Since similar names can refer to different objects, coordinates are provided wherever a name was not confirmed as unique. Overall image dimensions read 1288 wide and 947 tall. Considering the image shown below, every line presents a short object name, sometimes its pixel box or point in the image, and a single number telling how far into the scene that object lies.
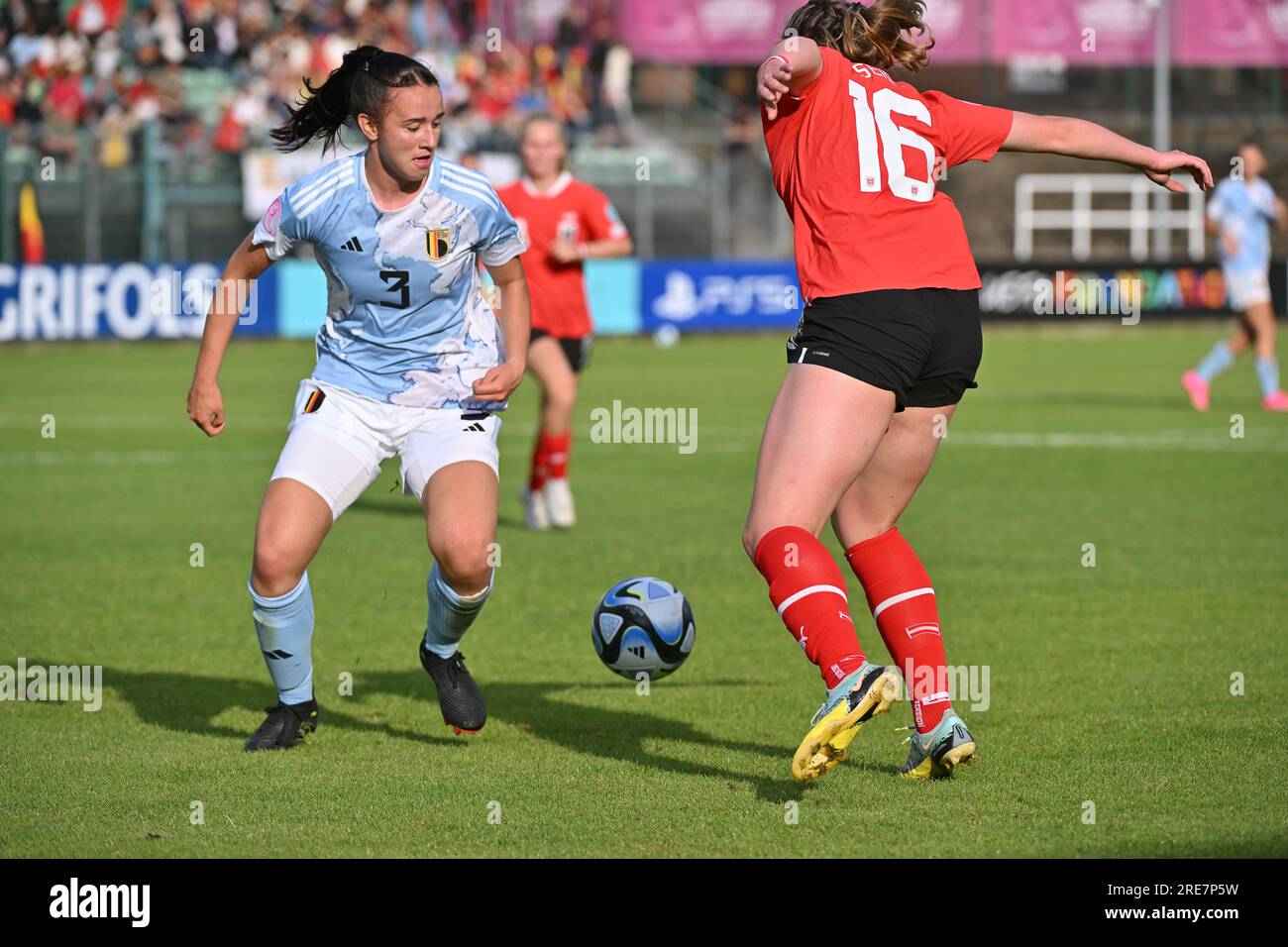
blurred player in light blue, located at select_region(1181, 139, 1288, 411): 17.45
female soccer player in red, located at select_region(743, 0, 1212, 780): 4.97
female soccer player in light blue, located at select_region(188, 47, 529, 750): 5.80
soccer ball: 6.34
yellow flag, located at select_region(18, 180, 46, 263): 25.58
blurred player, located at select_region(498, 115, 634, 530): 11.38
